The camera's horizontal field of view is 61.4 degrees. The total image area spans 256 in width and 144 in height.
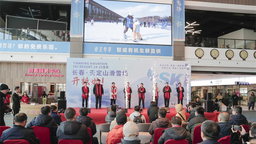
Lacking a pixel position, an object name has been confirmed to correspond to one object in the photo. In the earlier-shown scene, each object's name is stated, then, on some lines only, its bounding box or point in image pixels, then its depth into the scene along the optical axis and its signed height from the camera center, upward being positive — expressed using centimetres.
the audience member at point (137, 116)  451 -87
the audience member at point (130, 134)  241 -66
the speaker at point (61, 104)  754 -100
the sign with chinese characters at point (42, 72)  1123 +18
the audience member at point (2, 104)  422 -58
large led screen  1094 +274
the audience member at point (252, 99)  1404 -150
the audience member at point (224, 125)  302 -69
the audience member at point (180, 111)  454 -76
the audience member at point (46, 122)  327 -71
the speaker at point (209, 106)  804 -112
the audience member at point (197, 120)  373 -76
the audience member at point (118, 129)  288 -73
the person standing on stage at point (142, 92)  1002 -75
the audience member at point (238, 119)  396 -79
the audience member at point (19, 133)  251 -68
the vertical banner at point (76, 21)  1082 +274
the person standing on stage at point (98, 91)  958 -68
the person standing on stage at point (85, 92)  970 -74
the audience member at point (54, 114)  423 -76
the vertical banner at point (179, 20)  1145 +300
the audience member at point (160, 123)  342 -75
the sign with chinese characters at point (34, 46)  1070 +147
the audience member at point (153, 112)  570 -95
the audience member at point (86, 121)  370 -78
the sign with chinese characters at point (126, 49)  1091 +137
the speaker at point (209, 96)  826 -79
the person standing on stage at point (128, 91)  991 -73
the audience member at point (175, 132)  253 -67
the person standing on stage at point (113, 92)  982 -76
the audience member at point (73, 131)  264 -70
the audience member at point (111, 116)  464 -87
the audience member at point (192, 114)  505 -90
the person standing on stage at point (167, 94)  1039 -88
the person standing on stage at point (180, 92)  1066 -80
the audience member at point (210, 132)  199 -52
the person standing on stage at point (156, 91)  1066 -75
